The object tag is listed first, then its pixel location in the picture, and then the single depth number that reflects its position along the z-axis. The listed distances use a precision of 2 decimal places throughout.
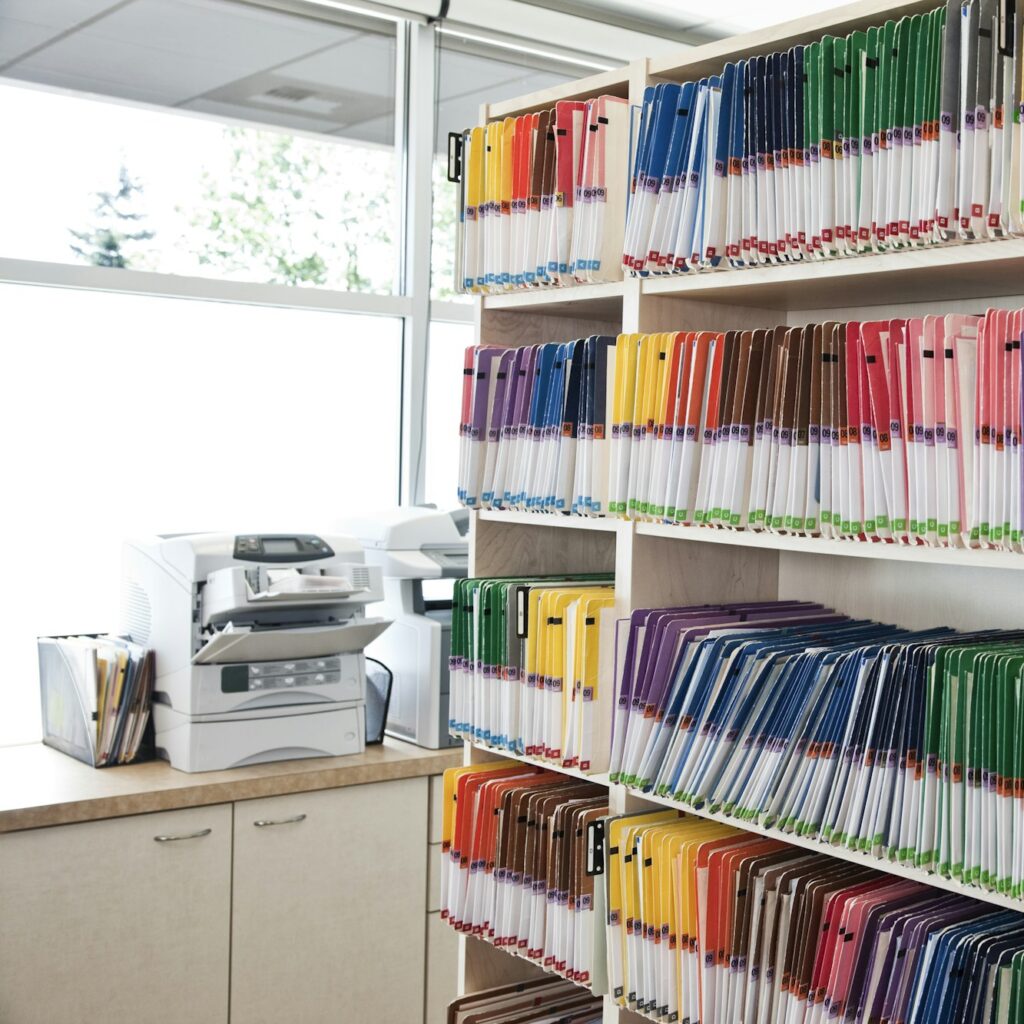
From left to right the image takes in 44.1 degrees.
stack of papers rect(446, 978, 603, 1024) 2.33
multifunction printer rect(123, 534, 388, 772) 3.02
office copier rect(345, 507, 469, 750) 3.34
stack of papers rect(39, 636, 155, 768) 3.07
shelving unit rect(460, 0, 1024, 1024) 1.70
